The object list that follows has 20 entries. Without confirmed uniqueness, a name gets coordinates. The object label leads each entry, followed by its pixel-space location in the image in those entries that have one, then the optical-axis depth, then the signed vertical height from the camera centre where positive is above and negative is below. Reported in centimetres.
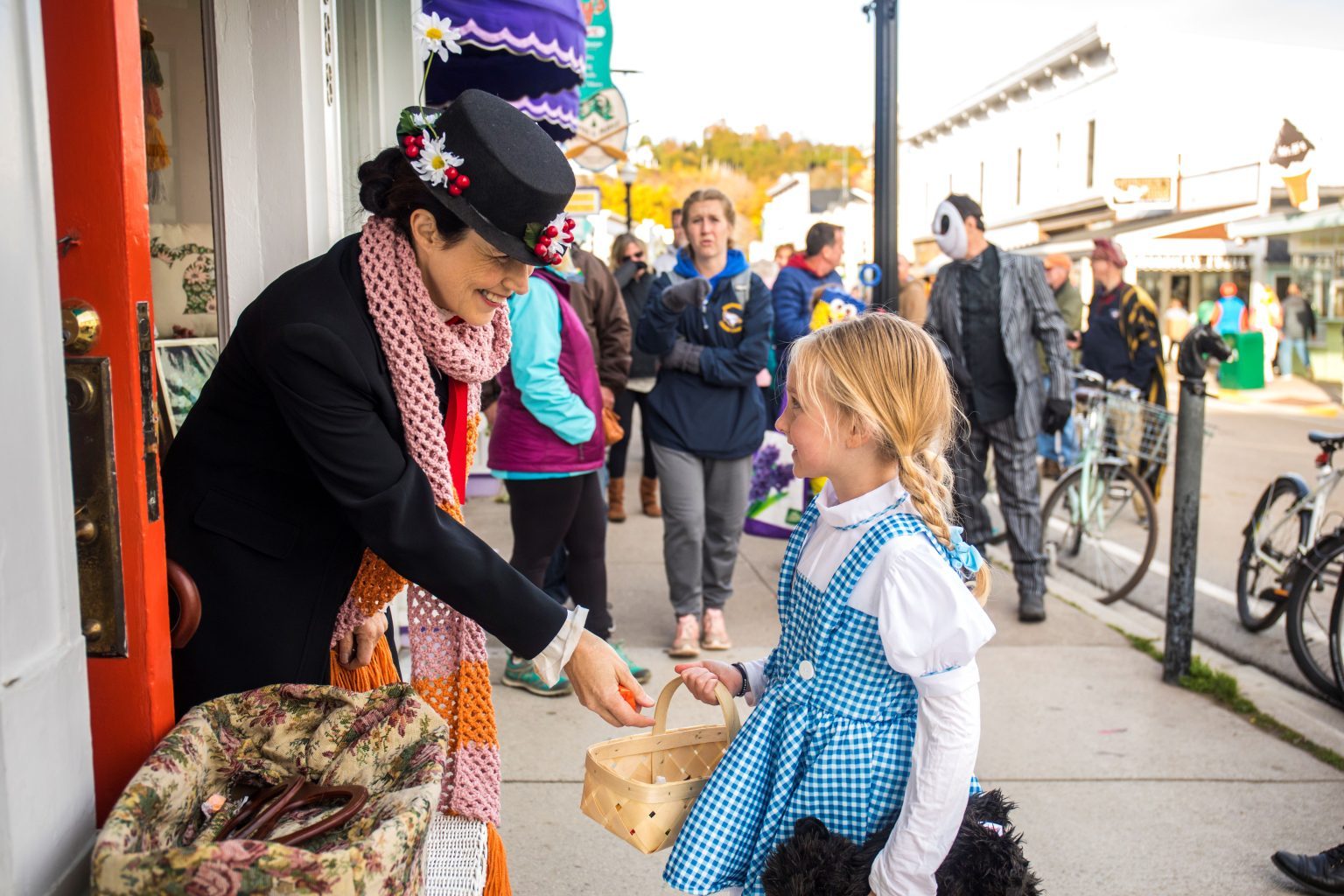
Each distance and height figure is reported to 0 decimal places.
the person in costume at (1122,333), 896 -18
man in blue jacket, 693 +19
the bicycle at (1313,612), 486 -131
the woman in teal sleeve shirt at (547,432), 454 -47
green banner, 980 +229
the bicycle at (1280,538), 557 -113
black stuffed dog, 200 -94
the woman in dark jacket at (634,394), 846 -59
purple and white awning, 432 +101
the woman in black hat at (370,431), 196 -20
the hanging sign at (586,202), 1413 +136
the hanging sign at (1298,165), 2583 +317
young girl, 199 -60
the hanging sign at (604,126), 1105 +177
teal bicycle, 696 -106
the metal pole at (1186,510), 495 -85
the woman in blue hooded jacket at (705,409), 539 -45
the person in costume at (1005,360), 613 -26
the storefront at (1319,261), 2339 +107
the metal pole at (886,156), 643 +85
